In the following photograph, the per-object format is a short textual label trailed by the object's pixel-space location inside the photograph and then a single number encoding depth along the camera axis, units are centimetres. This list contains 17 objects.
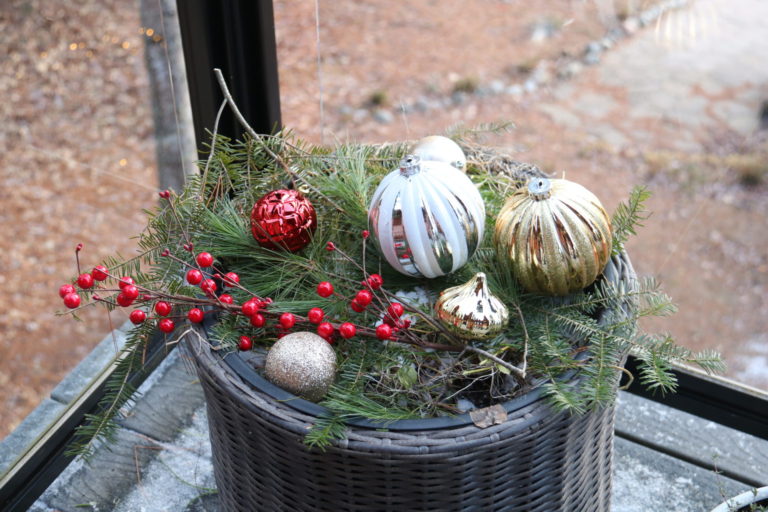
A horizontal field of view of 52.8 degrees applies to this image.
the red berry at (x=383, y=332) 77
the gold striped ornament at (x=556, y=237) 83
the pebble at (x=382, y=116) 206
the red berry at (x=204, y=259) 83
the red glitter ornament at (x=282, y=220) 88
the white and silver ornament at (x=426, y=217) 84
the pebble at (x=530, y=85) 202
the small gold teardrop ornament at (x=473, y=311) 79
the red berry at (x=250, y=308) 79
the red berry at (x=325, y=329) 79
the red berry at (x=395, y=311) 79
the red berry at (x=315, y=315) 78
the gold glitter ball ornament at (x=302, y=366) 76
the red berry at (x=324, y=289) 81
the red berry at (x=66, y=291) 78
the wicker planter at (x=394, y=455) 73
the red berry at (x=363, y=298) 79
